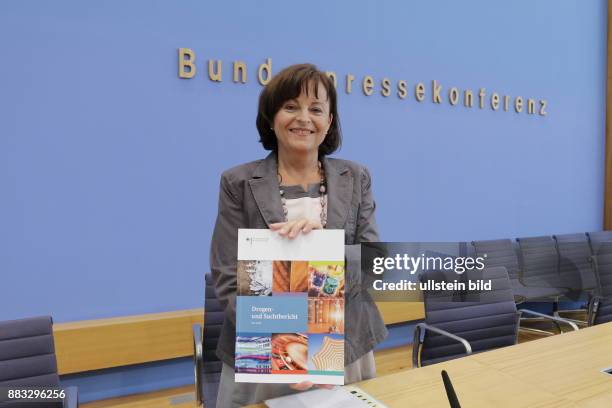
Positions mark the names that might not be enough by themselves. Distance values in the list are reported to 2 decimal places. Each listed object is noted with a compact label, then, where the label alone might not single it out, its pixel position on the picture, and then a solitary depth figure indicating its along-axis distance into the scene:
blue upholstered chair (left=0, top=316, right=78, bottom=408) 1.66
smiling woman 1.35
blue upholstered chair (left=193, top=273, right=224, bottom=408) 2.20
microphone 0.88
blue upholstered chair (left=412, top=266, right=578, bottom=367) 2.28
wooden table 1.35
